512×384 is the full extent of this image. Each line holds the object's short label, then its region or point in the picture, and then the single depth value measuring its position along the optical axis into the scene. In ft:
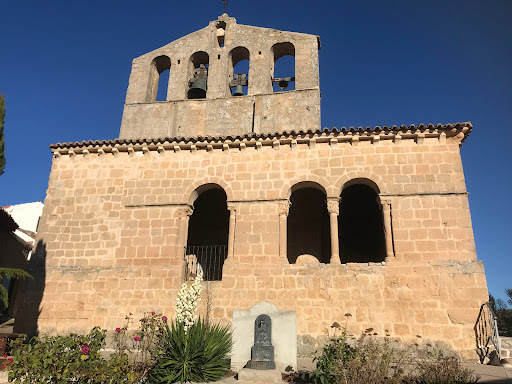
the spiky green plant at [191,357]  21.89
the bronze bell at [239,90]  46.14
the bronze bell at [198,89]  46.93
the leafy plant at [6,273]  25.48
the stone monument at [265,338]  24.13
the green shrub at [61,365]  17.79
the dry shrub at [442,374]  19.54
